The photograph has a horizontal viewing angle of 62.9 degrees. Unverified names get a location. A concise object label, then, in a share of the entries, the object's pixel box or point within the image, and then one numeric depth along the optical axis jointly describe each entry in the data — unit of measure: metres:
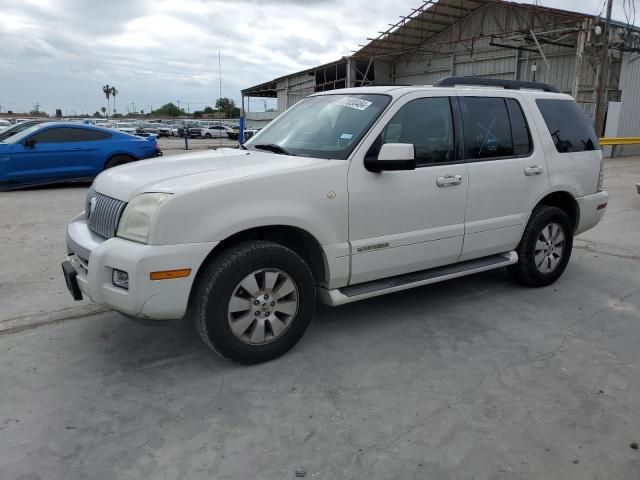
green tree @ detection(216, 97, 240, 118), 99.14
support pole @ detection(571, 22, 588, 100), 18.83
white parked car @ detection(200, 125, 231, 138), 46.81
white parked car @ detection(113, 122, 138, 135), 40.74
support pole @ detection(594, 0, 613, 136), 18.12
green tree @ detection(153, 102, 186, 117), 113.31
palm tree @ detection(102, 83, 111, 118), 106.00
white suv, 3.10
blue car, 10.45
